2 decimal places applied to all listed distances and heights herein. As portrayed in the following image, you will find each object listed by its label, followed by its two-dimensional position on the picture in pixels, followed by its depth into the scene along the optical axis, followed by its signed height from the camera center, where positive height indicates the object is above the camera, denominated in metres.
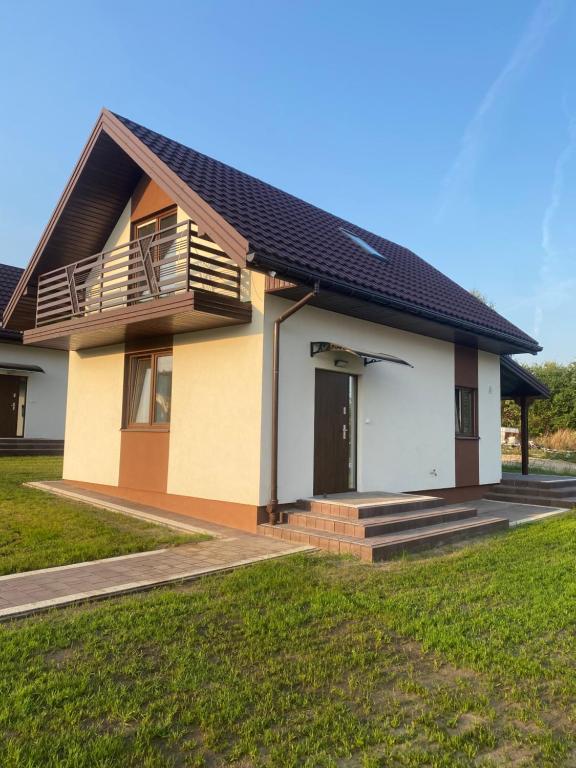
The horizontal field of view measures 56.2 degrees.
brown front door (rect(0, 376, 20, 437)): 17.94 +0.82
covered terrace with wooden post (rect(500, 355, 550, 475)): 14.41 +1.43
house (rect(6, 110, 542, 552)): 8.10 +1.58
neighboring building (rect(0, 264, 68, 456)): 17.86 +1.18
